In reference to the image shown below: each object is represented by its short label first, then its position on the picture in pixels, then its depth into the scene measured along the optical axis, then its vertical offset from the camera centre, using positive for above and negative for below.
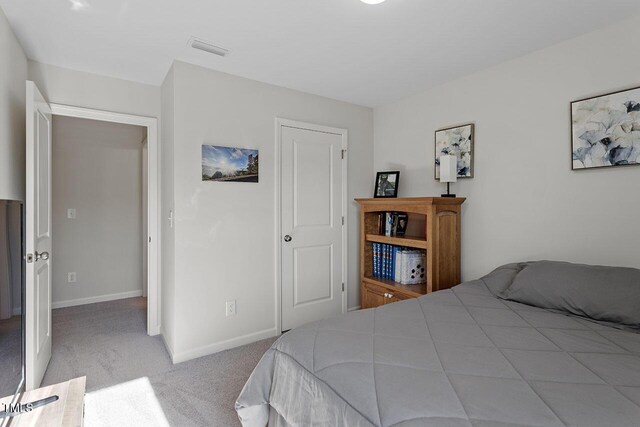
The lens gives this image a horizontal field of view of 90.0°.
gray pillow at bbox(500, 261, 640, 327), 1.56 -0.43
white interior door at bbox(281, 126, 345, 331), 3.11 -0.15
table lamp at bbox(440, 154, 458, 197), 2.67 +0.35
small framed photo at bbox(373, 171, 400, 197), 3.30 +0.28
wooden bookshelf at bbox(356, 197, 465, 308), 2.58 -0.29
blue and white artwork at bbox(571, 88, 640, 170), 1.90 +0.50
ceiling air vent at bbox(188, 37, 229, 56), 2.20 +1.18
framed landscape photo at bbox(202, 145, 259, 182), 2.65 +0.40
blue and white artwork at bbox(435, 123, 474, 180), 2.73 +0.57
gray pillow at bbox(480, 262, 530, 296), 2.04 -0.45
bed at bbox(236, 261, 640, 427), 0.92 -0.56
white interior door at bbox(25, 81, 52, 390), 1.94 -0.17
